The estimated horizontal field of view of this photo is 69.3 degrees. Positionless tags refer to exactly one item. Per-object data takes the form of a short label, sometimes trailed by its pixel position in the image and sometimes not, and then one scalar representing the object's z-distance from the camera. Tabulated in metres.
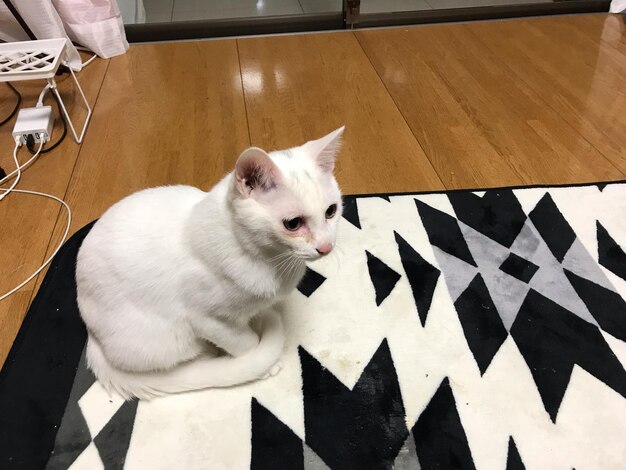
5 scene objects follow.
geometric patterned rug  0.86
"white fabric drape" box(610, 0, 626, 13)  2.37
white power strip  1.57
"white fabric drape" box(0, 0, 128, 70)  1.82
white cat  0.73
